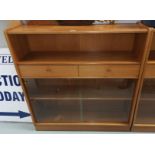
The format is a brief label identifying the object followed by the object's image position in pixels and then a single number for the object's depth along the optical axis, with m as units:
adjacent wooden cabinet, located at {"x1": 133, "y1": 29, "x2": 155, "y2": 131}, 1.29
